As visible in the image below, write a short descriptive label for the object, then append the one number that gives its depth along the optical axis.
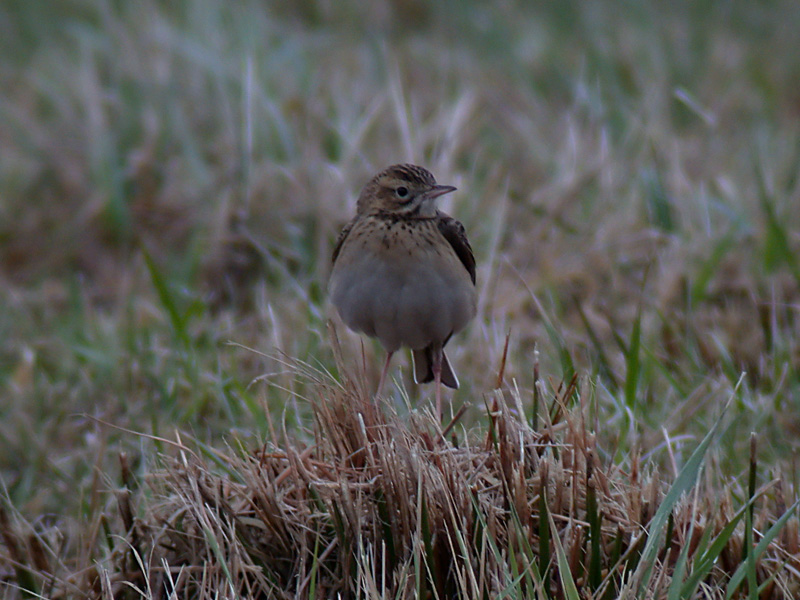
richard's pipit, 8.05
